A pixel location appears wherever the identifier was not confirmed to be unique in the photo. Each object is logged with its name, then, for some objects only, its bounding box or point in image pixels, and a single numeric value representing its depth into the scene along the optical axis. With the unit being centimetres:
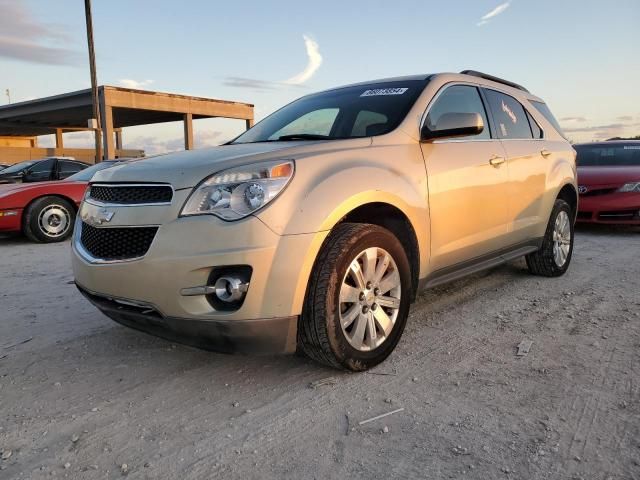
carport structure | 2553
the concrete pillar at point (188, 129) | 2987
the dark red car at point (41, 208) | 743
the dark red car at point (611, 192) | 739
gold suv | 243
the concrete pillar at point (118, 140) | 4215
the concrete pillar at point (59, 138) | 4221
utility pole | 2045
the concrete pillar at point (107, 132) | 2499
